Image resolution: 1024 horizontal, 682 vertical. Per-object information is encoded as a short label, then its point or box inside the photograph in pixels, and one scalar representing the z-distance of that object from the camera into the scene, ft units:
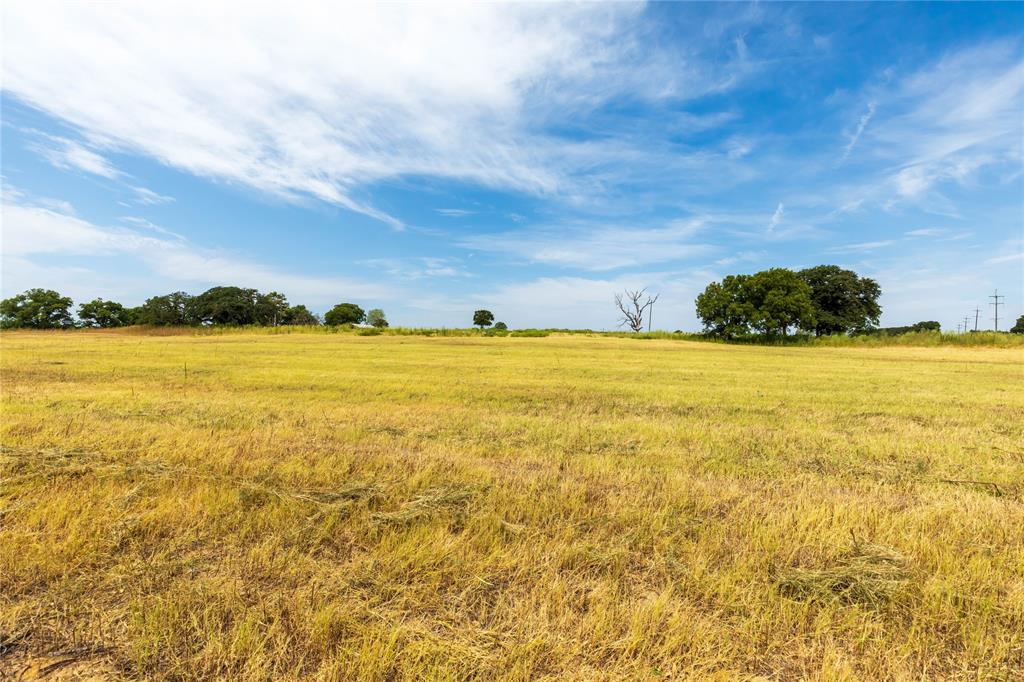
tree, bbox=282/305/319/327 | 382.83
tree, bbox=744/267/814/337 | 216.33
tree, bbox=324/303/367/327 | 447.42
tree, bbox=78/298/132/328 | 341.21
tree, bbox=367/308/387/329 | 482.69
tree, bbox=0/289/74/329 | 280.72
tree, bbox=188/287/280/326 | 287.28
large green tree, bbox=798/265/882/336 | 266.16
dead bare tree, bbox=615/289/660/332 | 292.81
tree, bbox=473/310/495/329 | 508.53
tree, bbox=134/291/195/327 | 282.15
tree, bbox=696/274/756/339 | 224.12
